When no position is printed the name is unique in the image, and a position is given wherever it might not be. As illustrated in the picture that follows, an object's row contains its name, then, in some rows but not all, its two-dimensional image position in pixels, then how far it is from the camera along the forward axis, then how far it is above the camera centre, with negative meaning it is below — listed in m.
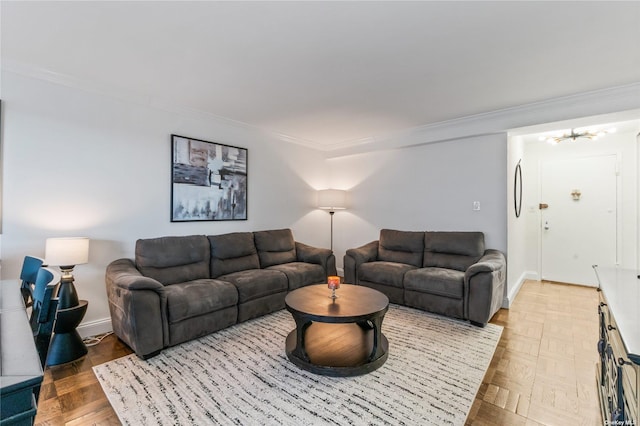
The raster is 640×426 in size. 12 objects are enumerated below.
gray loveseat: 3.05 -0.70
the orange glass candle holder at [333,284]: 2.63 -0.64
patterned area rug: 1.74 -1.21
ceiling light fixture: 4.14 +1.19
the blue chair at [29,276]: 1.57 -0.38
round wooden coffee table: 2.19 -1.12
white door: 4.46 -0.03
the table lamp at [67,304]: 2.34 -0.78
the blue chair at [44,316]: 1.03 -0.39
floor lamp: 5.03 +0.26
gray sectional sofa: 2.38 -0.72
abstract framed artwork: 3.48 +0.42
